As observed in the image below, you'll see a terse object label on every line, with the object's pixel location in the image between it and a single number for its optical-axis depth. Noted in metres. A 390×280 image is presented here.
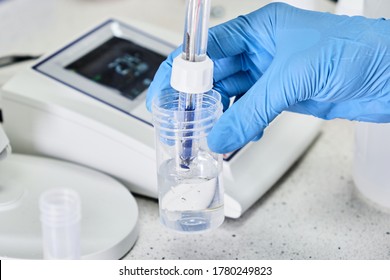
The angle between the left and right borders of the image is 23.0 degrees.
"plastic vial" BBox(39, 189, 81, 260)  0.41
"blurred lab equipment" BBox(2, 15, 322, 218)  0.56
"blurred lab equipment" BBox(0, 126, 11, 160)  0.52
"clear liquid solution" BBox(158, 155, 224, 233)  0.47
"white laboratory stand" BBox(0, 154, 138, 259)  0.50
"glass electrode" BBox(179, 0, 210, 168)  0.44
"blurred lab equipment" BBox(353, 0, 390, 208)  0.55
